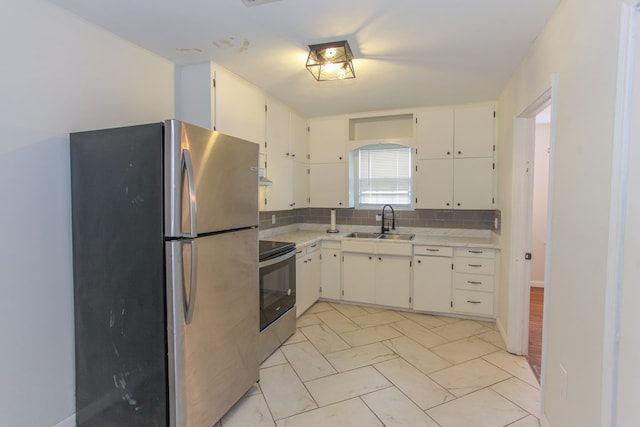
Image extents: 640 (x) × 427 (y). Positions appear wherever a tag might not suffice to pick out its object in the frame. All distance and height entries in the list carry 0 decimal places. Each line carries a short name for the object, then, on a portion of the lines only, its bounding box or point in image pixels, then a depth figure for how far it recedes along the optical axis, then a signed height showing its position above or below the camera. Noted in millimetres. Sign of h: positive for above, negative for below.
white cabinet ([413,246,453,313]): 3646 -903
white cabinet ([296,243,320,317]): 3546 -921
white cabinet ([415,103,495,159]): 3686 +861
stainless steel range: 2639 -871
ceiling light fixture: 2307 +1113
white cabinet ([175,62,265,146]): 2633 +903
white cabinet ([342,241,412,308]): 3797 -897
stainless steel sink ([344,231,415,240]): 4117 -466
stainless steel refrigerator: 1624 -412
